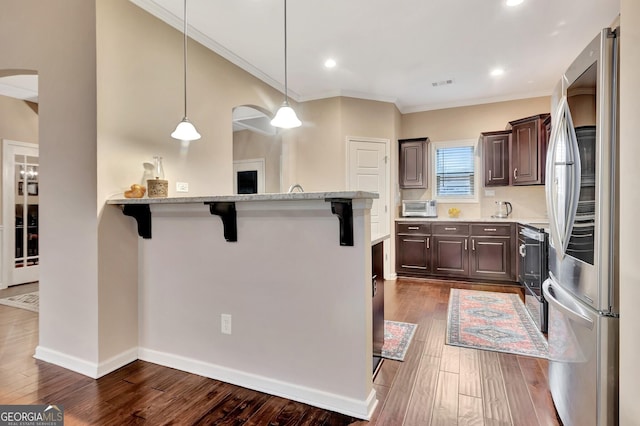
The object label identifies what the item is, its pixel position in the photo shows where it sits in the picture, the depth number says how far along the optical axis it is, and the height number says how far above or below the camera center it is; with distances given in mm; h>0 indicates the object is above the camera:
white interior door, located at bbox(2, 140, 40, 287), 4699 -47
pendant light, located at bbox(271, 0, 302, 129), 2551 +727
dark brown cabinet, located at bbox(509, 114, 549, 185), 4406 +846
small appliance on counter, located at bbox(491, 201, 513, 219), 5148 +1
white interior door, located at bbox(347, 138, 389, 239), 5023 +606
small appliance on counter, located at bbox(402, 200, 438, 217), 5359 +24
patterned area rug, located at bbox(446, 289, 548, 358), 2688 -1122
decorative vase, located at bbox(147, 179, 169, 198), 2463 +161
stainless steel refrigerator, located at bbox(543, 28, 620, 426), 1251 -105
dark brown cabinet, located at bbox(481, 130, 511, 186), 4906 +810
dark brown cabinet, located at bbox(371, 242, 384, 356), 2260 -630
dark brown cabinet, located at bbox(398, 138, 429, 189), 5367 +782
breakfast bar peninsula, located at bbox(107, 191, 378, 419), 1788 -525
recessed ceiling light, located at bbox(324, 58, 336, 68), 3834 +1769
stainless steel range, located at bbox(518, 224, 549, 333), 3062 -620
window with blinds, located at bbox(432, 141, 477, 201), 5422 +671
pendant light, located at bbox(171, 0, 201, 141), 2457 +593
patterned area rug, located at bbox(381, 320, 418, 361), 2556 -1134
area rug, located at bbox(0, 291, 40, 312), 3800 -1143
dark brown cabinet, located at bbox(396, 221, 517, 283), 4613 -614
